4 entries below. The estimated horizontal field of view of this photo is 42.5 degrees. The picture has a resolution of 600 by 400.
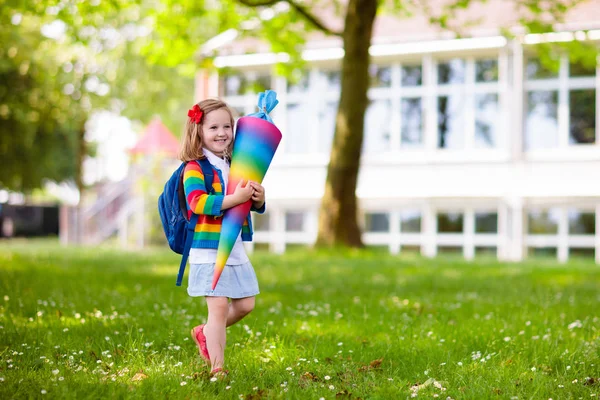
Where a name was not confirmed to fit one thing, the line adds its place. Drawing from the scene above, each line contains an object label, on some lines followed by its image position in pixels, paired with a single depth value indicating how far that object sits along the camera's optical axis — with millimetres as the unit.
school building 20406
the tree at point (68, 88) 18406
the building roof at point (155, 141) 23531
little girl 4137
